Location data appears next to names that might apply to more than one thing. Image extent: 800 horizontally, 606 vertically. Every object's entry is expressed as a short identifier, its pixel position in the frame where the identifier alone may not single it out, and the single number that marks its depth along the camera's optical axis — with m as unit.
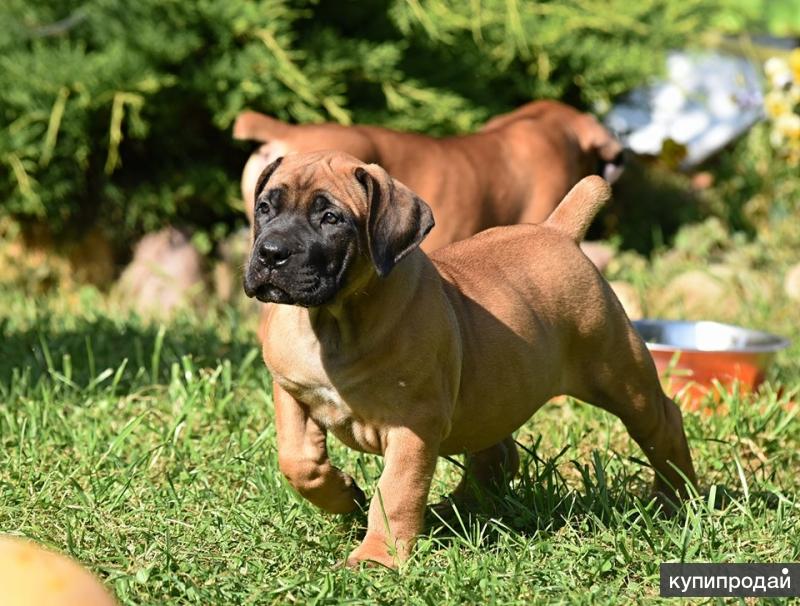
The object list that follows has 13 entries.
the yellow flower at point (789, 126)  9.27
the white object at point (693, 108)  10.73
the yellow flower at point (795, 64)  9.23
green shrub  8.29
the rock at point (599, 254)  8.55
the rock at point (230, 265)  9.03
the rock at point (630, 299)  7.64
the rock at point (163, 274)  8.68
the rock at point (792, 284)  8.63
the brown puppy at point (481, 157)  7.18
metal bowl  6.00
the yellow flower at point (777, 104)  9.45
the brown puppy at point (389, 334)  3.82
